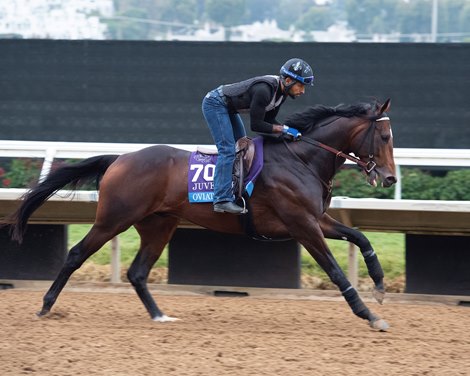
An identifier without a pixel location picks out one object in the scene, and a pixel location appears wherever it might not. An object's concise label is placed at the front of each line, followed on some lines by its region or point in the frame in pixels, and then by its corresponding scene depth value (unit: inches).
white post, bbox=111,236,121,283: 687.7
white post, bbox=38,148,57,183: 598.0
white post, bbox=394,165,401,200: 655.8
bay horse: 539.8
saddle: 548.4
